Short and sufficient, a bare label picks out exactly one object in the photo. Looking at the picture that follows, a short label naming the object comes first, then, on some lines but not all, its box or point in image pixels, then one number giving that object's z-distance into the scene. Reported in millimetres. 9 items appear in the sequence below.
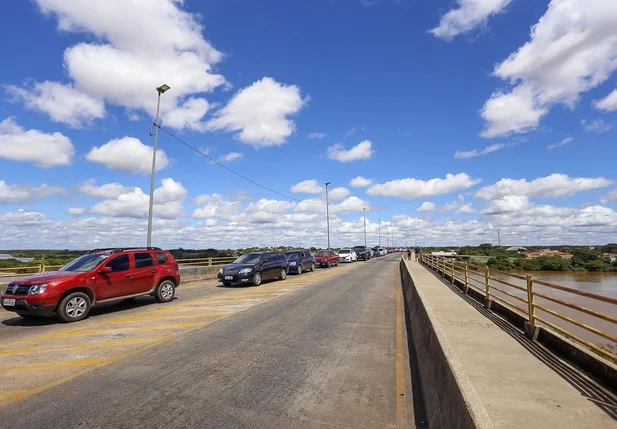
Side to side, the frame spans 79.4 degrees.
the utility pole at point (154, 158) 17341
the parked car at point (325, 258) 35375
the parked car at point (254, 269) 17547
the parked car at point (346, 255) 45741
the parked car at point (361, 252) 54031
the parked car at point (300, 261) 26297
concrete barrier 2929
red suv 8750
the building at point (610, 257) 52016
